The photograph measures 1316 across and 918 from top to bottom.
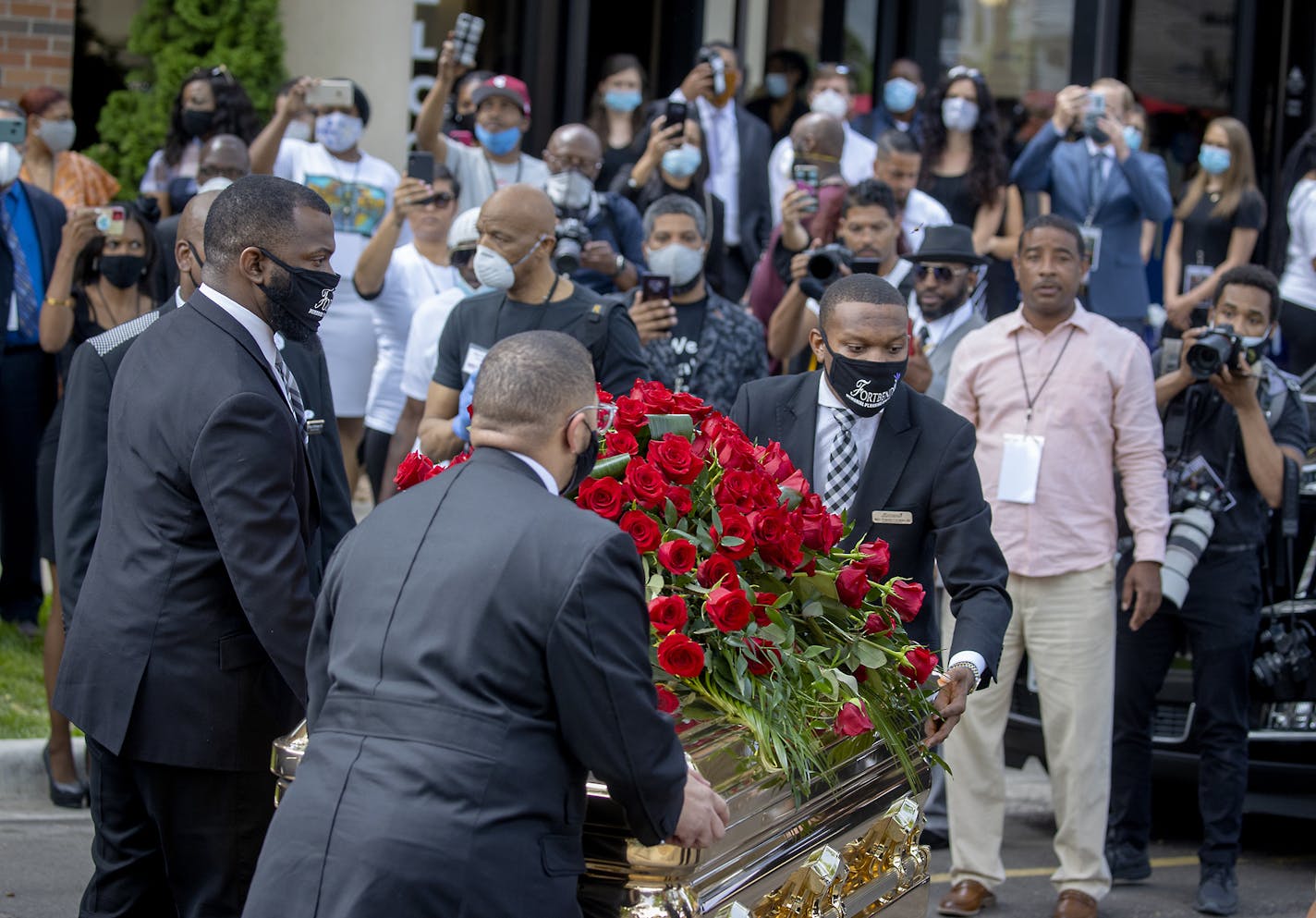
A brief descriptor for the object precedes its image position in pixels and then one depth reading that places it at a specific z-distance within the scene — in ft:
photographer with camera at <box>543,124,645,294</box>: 25.72
